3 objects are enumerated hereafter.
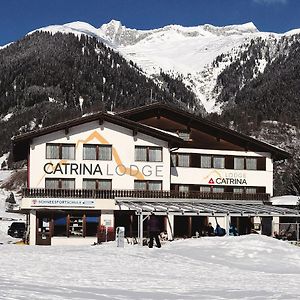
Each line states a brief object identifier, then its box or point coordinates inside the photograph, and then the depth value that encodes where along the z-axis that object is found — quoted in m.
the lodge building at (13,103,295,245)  41.59
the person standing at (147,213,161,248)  26.11
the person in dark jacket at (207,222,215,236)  40.82
